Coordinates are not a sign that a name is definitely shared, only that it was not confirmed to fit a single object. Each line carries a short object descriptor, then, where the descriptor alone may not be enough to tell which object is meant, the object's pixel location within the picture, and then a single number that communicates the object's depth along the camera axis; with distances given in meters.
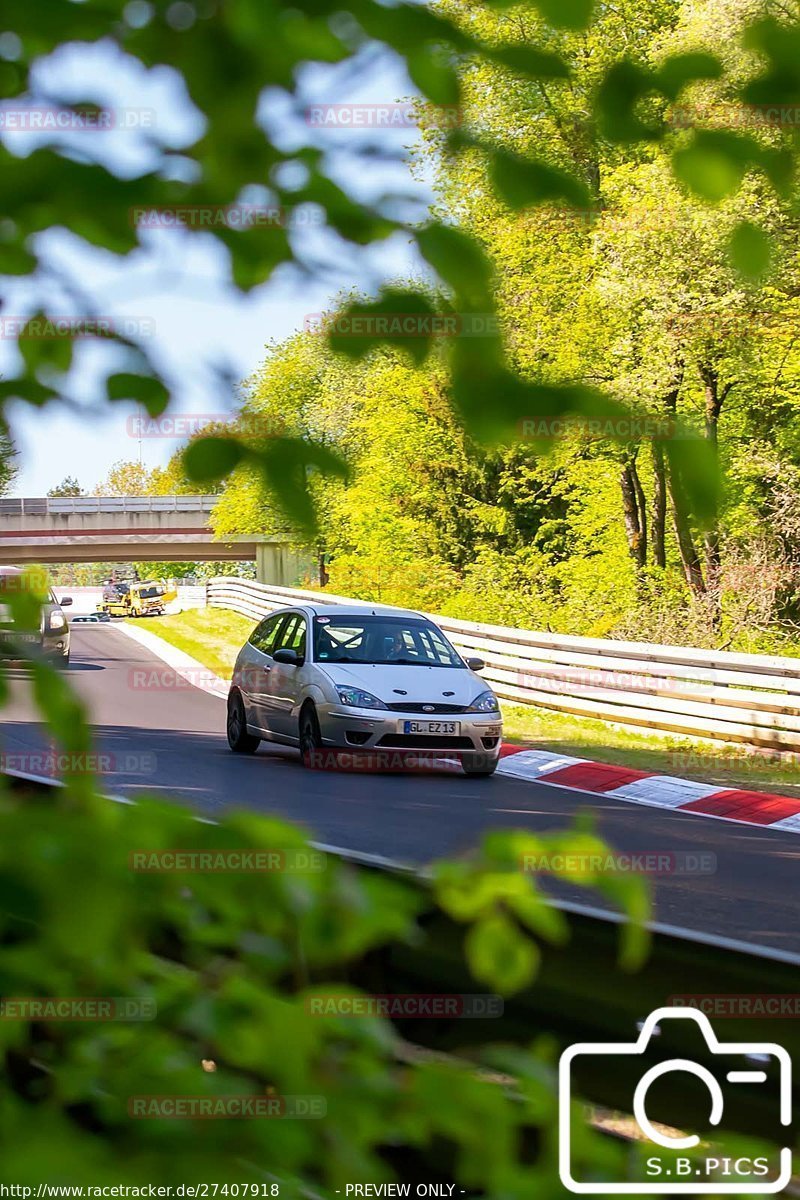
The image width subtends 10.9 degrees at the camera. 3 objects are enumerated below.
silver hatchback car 38.12
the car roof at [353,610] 39.51
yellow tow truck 150.55
